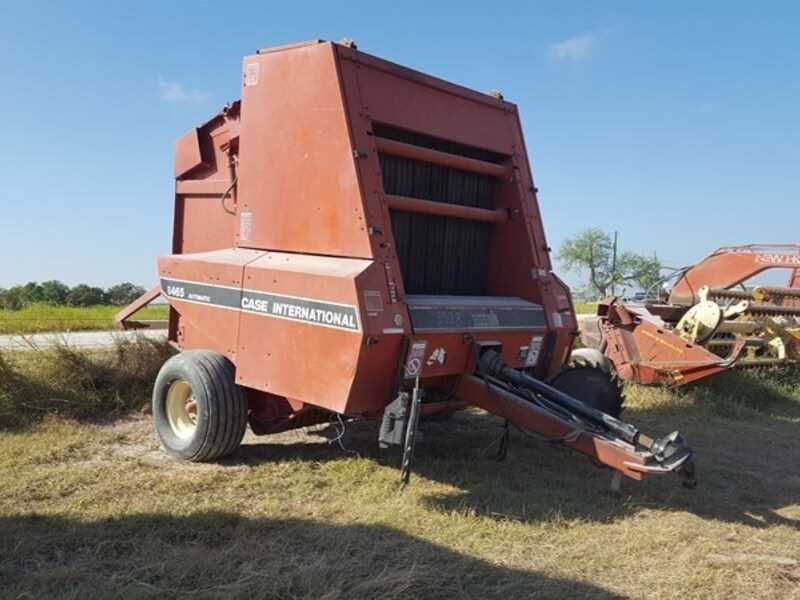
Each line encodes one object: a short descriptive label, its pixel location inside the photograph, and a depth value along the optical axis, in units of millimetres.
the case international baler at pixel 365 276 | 4465
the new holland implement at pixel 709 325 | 8000
